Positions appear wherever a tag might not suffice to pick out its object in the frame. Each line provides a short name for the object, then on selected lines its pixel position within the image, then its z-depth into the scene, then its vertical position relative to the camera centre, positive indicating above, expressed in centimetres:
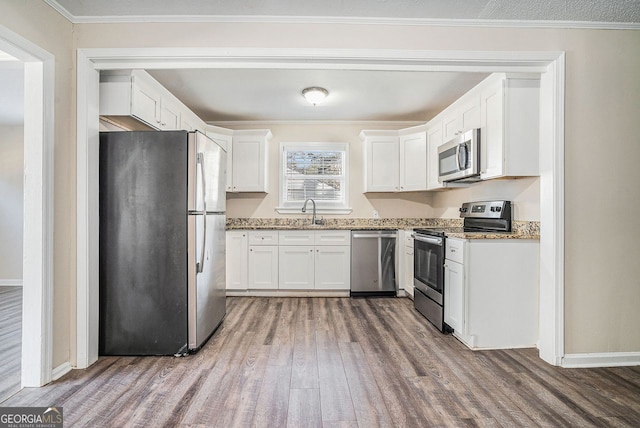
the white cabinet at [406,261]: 408 -63
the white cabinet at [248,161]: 452 +72
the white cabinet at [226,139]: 442 +101
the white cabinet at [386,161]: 450 +74
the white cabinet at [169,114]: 313 +101
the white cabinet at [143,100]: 254 +95
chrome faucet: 470 -4
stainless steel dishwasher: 424 -69
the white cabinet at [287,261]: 423 -65
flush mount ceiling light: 350 +132
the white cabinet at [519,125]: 263 +73
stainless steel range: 301 -40
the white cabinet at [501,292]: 263 -65
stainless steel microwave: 297 +56
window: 486 +54
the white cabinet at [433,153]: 390 +77
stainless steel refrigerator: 244 -24
